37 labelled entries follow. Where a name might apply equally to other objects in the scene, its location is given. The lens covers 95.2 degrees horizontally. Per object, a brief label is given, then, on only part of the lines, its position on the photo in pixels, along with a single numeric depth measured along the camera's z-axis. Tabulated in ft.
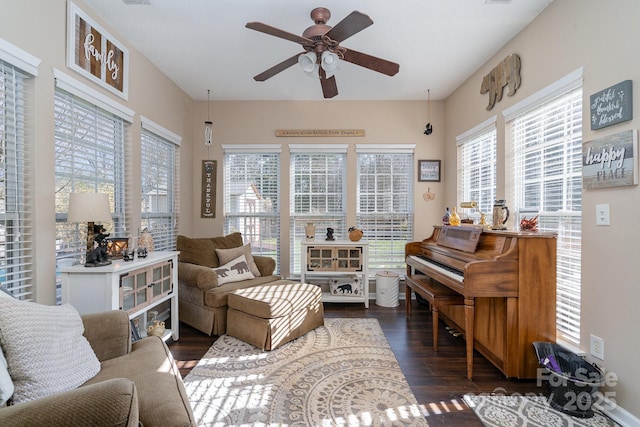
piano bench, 8.17
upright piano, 6.90
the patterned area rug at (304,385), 5.80
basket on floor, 5.77
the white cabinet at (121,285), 6.40
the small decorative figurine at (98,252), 6.68
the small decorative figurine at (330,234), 13.13
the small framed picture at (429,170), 13.69
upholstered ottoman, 8.45
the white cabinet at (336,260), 12.62
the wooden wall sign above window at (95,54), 6.95
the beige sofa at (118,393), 3.03
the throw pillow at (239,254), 11.07
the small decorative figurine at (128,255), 7.47
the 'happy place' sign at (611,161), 5.43
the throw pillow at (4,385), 3.39
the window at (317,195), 13.88
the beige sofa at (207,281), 9.46
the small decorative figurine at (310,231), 13.12
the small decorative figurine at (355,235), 12.84
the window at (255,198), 13.87
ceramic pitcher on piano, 8.22
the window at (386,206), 13.89
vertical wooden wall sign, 13.69
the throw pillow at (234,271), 10.45
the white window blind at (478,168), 10.23
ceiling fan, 6.13
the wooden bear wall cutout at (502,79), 8.58
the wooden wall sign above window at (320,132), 13.53
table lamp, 6.20
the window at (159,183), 10.19
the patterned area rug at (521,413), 5.63
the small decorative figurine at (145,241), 8.36
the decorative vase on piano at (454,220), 10.44
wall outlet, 6.07
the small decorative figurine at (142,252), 8.03
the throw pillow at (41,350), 3.77
